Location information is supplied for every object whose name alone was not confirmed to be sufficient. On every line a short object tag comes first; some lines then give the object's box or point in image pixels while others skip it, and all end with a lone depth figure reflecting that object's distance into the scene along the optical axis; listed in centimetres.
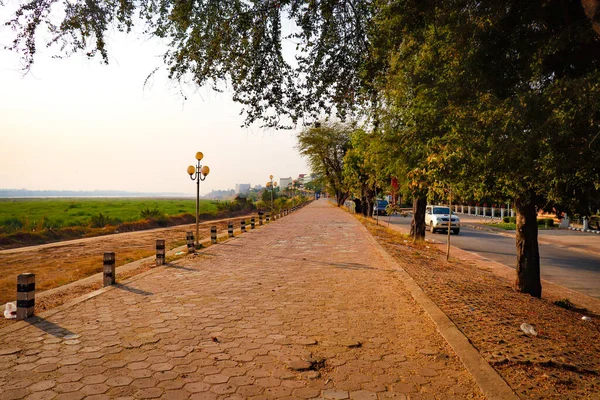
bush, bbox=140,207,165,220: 3823
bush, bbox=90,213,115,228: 3177
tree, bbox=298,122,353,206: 5434
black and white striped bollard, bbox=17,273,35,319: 645
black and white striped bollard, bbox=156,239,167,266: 1169
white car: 2620
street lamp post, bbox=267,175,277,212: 3991
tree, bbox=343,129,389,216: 3353
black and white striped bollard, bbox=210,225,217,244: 1735
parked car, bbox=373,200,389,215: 4993
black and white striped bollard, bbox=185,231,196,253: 1414
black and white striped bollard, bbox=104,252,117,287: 887
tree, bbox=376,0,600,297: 495
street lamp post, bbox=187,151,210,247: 1748
